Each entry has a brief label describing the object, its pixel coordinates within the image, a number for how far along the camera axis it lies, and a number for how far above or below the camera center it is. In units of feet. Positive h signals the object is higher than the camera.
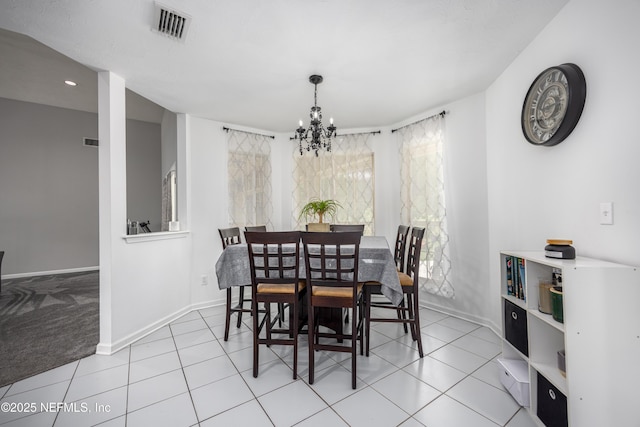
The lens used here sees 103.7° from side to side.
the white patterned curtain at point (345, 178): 12.53 +1.91
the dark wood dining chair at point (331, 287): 5.60 -1.74
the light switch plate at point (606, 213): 4.38 -0.03
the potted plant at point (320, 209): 9.03 +0.29
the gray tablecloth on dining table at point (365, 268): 6.63 -1.46
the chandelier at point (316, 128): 7.85 +2.80
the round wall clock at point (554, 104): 4.89 +2.35
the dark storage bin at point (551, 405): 4.11 -3.31
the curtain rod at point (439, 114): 9.94 +4.05
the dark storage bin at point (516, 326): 5.13 -2.45
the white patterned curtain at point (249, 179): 12.03 +1.91
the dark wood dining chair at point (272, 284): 5.88 -1.67
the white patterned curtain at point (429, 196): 10.07 +0.78
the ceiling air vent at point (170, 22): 5.40 +4.44
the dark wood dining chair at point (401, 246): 8.79 -1.14
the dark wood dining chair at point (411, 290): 7.04 -2.19
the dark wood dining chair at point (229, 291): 8.02 -2.46
